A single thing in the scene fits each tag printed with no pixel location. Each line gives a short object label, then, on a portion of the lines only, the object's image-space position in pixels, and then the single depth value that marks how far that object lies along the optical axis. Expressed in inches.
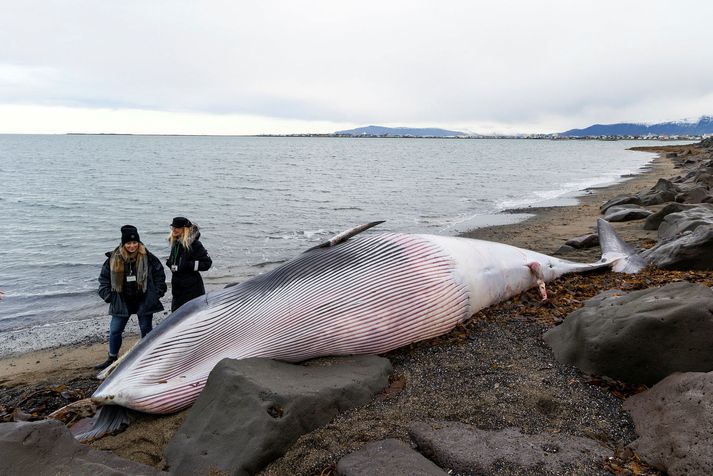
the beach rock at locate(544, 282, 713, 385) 155.5
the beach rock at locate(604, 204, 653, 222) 573.6
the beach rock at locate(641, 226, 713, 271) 273.9
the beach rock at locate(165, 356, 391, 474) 151.4
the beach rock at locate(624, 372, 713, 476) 120.0
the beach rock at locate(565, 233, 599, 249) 429.2
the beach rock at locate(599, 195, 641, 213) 713.6
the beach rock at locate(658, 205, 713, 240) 344.5
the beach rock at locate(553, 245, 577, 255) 414.3
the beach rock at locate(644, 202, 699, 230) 486.9
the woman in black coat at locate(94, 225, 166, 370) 265.3
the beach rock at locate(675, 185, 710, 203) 628.5
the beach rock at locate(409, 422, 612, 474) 128.4
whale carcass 191.8
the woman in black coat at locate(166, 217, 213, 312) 276.4
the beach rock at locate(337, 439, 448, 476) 129.0
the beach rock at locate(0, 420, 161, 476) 137.9
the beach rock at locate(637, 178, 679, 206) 695.7
